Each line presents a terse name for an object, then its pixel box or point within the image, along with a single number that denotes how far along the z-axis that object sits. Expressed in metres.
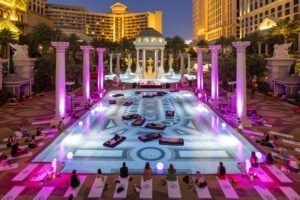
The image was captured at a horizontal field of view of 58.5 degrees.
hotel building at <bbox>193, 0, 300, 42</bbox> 98.00
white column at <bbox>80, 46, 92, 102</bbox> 41.59
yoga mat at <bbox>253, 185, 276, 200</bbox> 14.36
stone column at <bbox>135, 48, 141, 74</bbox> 89.46
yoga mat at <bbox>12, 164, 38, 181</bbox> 16.57
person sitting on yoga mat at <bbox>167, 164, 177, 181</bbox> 16.25
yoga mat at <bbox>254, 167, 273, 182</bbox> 16.50
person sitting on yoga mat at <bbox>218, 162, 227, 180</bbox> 16.62
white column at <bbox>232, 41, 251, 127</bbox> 29.00
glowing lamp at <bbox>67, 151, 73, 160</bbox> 20.09
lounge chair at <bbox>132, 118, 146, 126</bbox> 29.63
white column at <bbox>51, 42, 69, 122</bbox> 29.04
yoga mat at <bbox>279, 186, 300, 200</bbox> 14.26
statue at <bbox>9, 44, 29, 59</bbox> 52.44
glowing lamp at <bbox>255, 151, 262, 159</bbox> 19.67
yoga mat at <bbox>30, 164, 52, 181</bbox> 16.38
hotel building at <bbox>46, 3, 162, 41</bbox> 170.50
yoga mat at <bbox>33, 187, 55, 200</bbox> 14.42
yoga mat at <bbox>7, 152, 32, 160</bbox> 19.81
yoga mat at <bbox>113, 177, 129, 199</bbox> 14.55
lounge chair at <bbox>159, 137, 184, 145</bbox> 23.33
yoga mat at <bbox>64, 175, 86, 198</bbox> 14.62
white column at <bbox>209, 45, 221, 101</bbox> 41.47
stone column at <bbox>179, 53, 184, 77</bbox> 70.29
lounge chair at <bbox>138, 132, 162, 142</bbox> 24.43
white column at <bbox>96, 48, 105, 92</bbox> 54.28
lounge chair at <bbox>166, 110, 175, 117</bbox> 34.14
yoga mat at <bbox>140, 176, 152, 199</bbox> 14.56
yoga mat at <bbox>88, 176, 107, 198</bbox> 14.63
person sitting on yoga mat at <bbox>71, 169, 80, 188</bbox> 15.45
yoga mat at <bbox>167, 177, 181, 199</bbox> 14.54
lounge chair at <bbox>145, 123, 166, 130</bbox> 28.20
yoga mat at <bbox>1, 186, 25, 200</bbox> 14.29
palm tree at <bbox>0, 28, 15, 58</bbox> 60.59
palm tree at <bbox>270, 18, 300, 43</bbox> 70.56
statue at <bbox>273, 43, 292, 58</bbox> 51.91
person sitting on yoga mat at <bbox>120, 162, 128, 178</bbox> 16.58
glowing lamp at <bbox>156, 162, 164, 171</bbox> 17.73
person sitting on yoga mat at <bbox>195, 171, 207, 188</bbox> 15.35
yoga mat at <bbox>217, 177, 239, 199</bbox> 14.52
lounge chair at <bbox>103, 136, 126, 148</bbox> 23.01
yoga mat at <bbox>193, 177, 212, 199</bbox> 14.44
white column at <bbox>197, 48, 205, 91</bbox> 53.00
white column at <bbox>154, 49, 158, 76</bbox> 80.91
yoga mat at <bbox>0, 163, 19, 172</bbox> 17.75
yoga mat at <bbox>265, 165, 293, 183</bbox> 16.27
